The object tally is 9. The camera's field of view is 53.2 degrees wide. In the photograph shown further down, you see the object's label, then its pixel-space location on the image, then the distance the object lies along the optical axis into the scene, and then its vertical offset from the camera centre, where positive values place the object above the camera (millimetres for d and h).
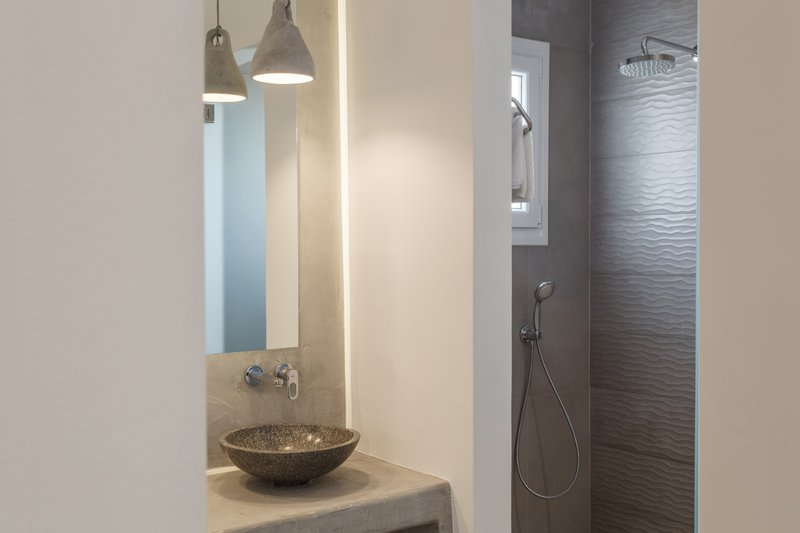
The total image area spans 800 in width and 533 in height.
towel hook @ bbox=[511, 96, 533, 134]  2724 +447
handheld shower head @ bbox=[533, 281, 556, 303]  3568 -222
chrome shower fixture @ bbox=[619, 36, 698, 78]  3182 +704
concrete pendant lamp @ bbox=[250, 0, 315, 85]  2359 +571
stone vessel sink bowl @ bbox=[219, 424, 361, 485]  2178 -597
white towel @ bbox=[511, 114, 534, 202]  2816 +276
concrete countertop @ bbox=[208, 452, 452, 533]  2053 -704
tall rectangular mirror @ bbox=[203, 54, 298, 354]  2529 +72
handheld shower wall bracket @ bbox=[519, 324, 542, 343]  3590 -420
